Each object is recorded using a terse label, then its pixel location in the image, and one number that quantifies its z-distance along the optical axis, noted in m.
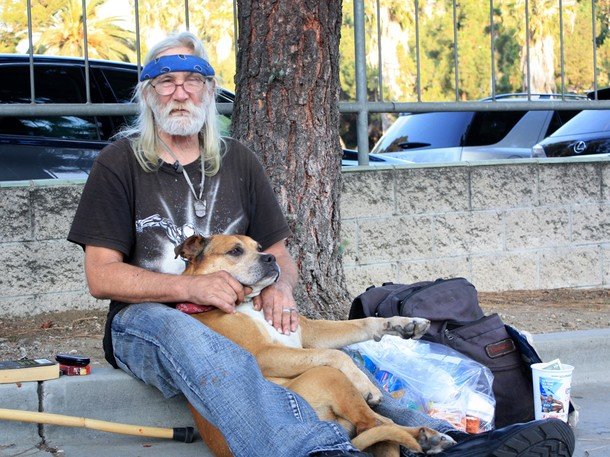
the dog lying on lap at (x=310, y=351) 3.49
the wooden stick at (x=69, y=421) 3.73
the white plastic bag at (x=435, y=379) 3.97
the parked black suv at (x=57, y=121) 6.39
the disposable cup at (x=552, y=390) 3.88
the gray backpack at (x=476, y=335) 4.15
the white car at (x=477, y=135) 10.09
